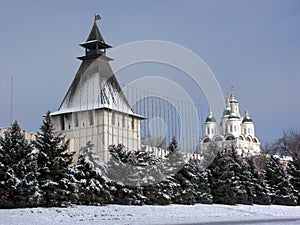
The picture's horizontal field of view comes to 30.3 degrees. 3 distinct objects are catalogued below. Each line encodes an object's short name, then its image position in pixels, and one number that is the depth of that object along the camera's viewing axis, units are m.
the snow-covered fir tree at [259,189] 36.22
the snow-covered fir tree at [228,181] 33.44
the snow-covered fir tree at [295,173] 39.51
